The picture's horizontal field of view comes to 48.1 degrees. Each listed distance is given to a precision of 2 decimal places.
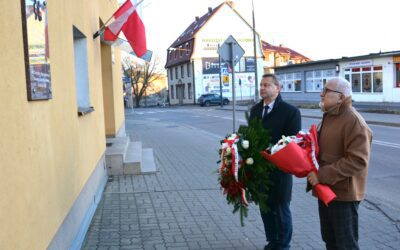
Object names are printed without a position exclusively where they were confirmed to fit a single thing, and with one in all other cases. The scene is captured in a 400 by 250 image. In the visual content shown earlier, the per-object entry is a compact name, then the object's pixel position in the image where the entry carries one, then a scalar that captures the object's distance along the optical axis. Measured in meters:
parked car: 51.31
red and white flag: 7.19
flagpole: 7.55
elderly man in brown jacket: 3.43
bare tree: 76.12
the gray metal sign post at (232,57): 11.15
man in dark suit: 4.46
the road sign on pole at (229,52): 11.30
